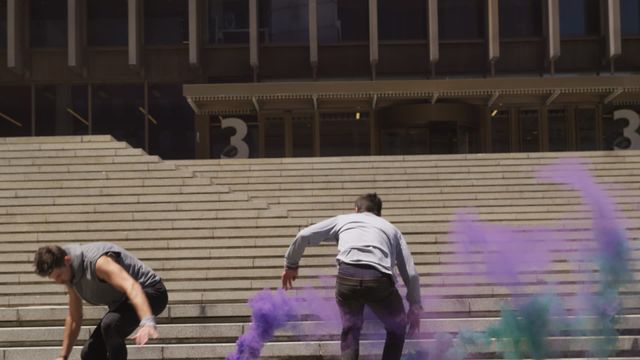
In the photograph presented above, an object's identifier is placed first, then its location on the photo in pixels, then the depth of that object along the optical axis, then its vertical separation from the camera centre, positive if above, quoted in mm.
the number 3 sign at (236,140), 25688 +1899
